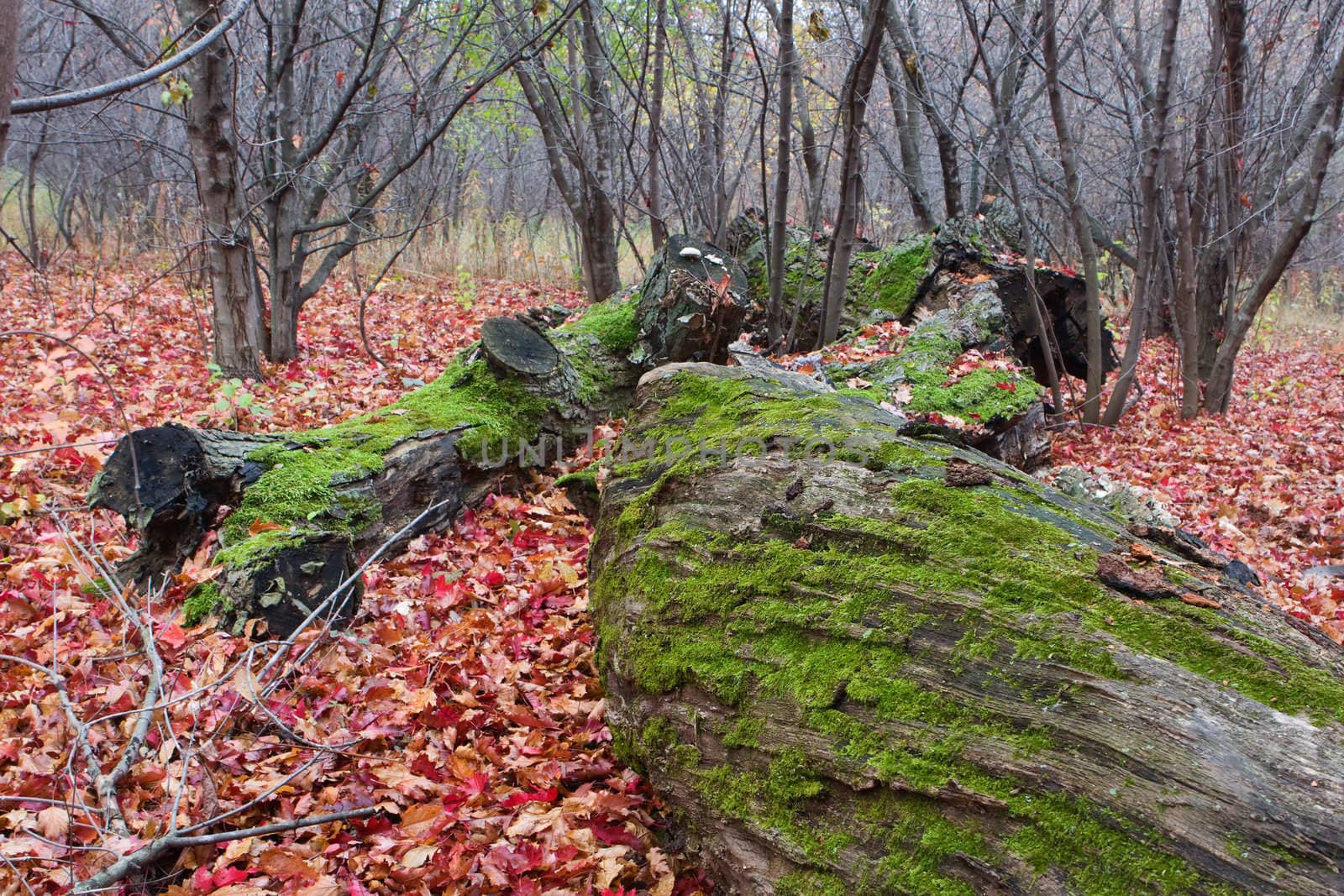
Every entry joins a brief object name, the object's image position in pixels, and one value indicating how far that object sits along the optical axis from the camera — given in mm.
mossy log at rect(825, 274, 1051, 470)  5359
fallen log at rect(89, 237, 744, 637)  3494
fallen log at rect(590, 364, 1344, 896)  1537
